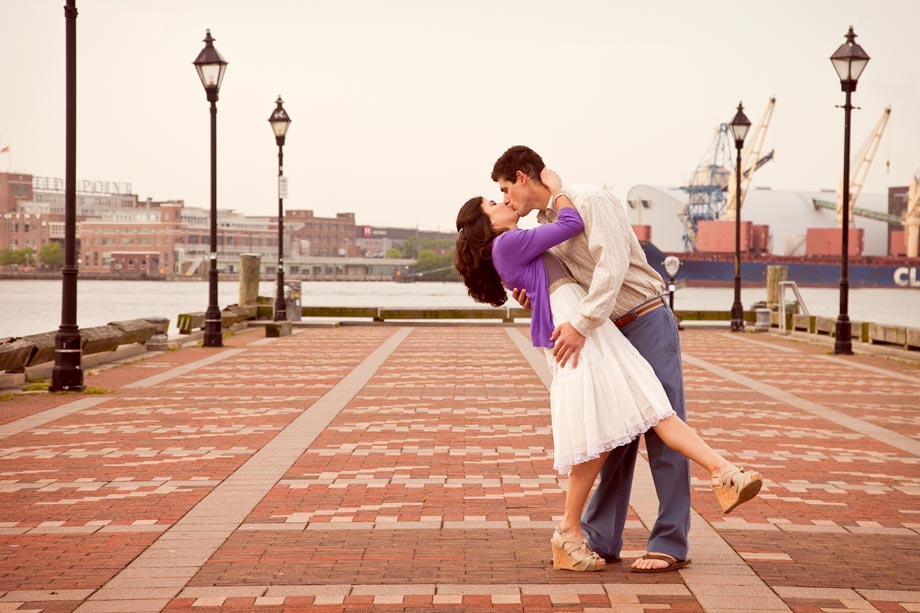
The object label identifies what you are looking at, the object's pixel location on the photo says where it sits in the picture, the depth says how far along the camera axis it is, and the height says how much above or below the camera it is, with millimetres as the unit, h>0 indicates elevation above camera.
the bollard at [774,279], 34928 -276
